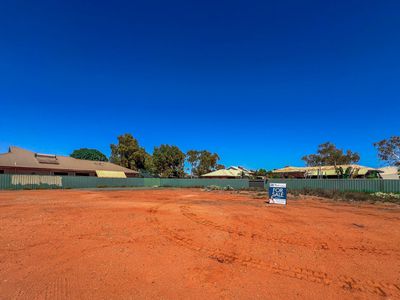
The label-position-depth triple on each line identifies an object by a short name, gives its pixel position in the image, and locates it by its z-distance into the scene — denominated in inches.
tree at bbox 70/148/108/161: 2664.9
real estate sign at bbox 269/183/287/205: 620.4
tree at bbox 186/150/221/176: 2576.3
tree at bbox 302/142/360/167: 2097.7
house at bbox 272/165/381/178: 1562.0
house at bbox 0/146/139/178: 1335.4
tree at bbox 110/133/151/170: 2192.4
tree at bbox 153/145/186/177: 2247.8
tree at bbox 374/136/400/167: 1408.0
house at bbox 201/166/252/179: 2092.8
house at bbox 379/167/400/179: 1631.2
